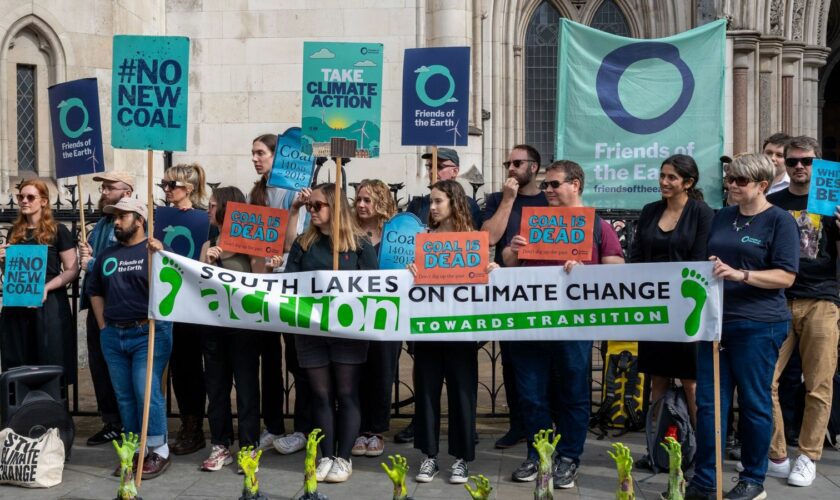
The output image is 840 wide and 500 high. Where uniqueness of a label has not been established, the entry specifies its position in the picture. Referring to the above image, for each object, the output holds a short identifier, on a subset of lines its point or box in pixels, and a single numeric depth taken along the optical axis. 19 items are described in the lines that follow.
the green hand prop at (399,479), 5.96
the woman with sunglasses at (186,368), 8.66
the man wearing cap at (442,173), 9.06
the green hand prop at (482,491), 5.59
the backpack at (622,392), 8.99
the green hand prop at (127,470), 6.70
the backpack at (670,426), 7.65
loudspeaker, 7.96
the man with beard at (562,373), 7.66
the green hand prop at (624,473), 5.98
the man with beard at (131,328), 7.94
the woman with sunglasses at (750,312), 7.04
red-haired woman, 8.74
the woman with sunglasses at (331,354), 7.83
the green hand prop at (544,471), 6.36
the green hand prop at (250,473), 6.44
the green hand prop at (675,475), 6.21
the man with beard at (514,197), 8.16
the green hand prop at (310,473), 6.73
